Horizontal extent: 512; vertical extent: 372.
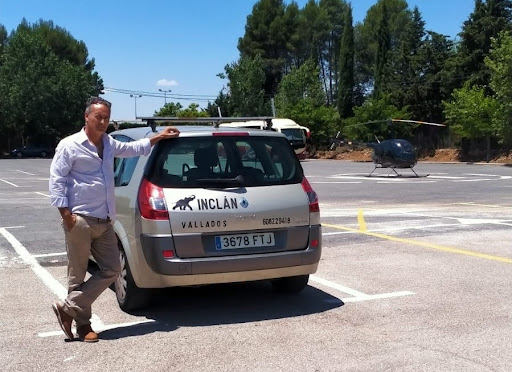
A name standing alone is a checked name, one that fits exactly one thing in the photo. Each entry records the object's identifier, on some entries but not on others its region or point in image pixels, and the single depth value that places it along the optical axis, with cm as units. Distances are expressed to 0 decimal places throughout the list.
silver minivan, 533
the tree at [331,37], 8038
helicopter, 2864
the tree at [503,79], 3928
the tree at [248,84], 6819
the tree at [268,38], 7881
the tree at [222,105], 7591
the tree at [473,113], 4341
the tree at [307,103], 5662
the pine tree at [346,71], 6938
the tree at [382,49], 6581
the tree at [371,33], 7525
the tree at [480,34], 4647
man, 482
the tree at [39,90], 6450
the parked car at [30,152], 6581
